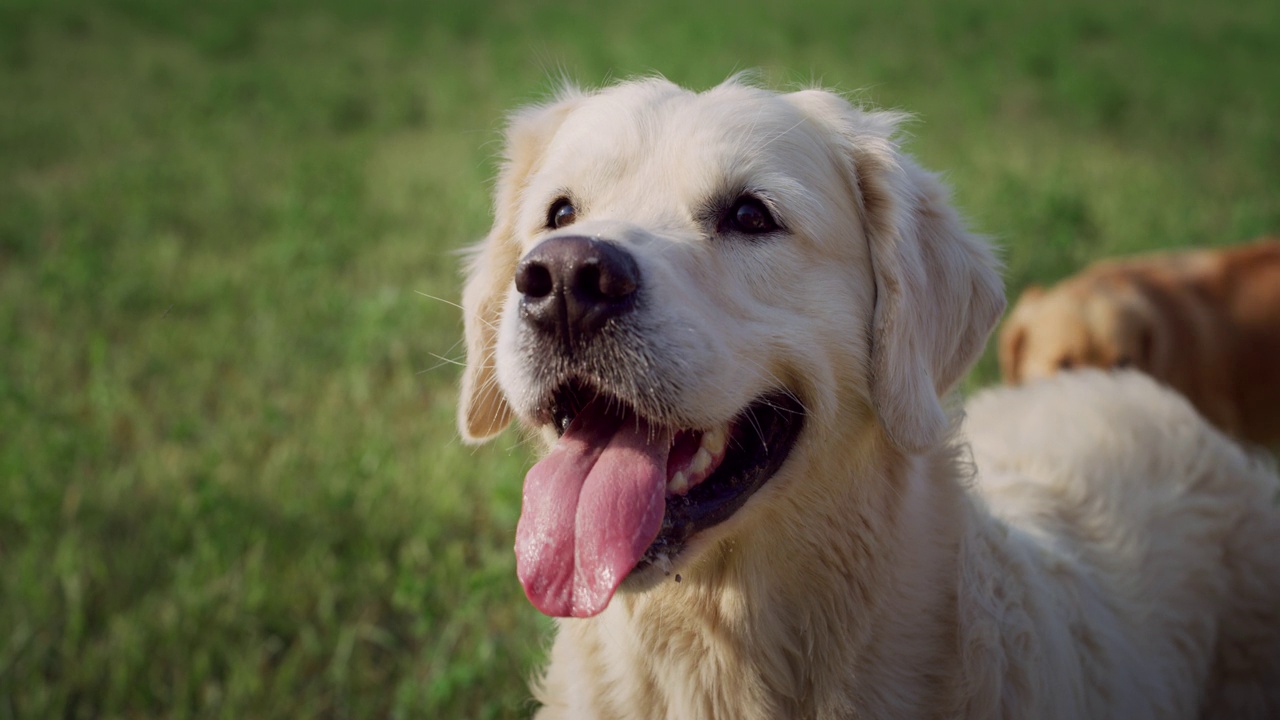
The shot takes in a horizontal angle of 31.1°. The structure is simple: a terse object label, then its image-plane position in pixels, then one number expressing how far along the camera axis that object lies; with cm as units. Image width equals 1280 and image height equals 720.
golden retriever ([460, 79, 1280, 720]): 73
